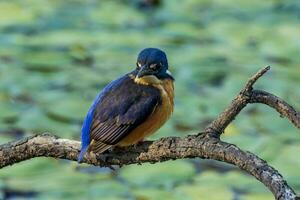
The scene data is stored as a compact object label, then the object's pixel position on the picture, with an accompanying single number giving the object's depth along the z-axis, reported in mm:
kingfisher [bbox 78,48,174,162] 7273
